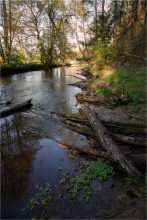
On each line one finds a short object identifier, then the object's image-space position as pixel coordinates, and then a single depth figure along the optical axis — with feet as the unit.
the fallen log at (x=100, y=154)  16.26
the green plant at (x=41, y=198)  13.12
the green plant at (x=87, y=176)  14.32
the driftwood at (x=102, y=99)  33.10
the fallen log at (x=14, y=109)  30.52
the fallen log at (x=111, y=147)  15.16
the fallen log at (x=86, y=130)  18.44
